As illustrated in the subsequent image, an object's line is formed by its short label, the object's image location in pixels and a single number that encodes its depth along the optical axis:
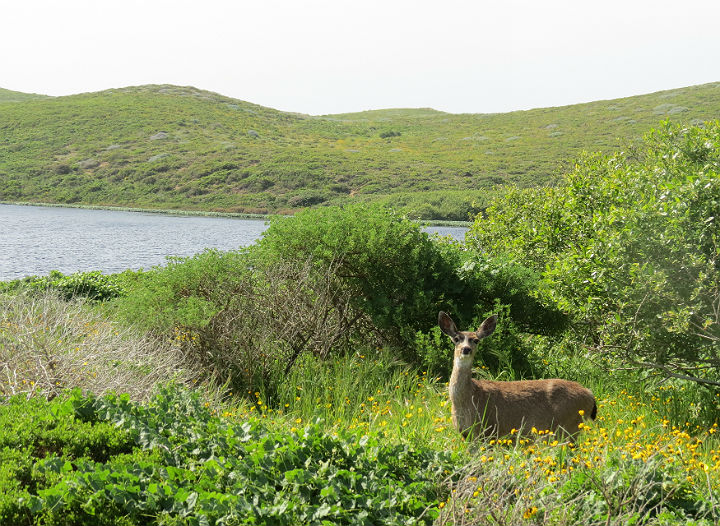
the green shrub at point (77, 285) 15.53
